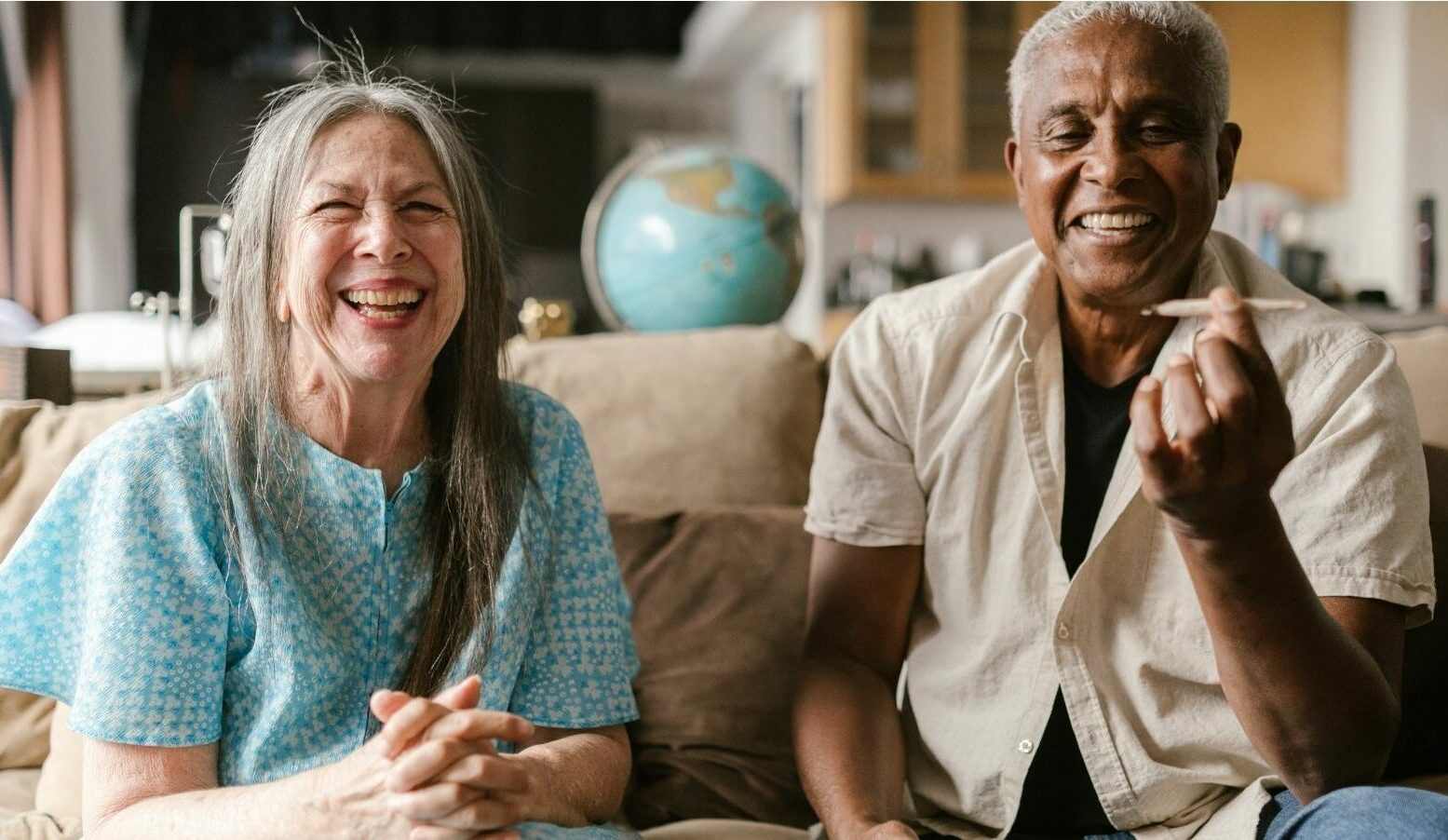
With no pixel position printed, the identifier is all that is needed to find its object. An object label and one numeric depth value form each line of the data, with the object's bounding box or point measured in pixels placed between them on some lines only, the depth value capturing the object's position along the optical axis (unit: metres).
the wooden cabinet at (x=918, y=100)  5.26
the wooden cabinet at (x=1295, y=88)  5.24
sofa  1.50
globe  2.09
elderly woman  1.11
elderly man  1.18
